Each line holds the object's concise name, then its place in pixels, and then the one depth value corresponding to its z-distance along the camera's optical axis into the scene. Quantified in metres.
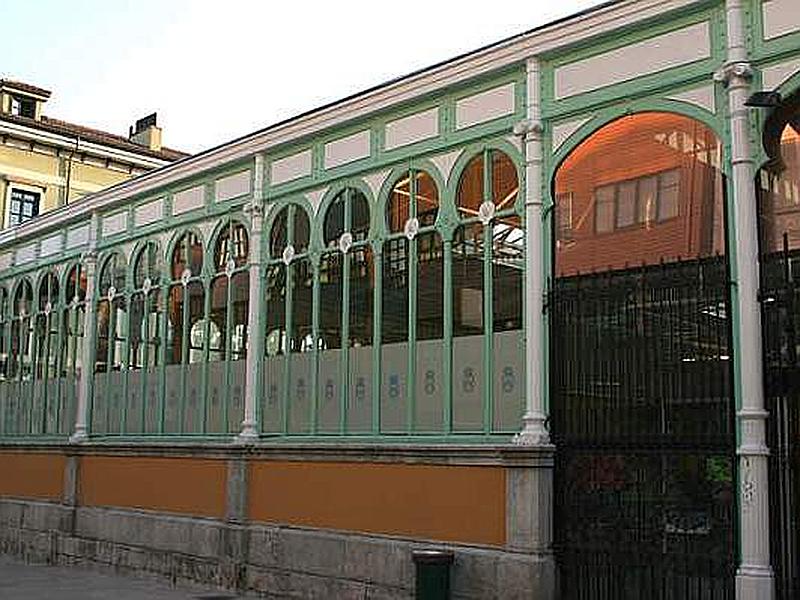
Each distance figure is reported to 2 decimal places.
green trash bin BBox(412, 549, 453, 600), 12.19
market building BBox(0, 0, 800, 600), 10.81
